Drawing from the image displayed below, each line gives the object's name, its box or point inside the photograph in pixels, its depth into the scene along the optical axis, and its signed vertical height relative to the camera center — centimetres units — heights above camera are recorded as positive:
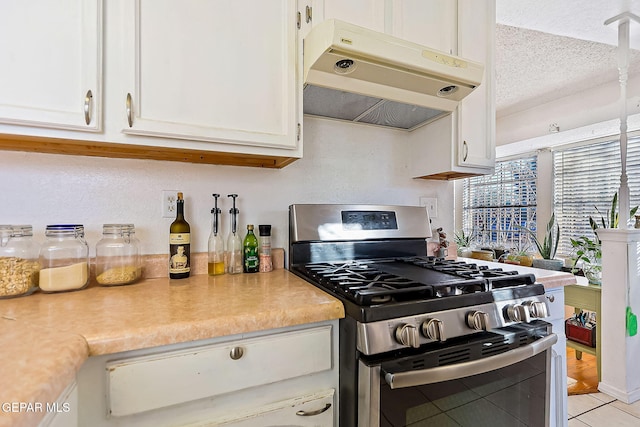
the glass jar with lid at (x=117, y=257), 108 -16
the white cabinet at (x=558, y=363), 123 -63
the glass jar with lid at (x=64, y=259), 96 -15
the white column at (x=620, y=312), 195 -67
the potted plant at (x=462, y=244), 303 -38
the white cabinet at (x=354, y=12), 120 +83
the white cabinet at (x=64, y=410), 50 -36
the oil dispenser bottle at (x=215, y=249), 127 -15
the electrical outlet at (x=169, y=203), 127 +5
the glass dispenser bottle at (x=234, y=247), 130 -14
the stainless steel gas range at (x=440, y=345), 81 -40
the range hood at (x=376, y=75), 105 +55
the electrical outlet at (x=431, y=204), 185 +6
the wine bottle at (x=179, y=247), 119 -13
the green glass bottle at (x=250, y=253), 132 -17
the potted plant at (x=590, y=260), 226 -39
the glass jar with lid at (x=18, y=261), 92 -15
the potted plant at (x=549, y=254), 274 -44
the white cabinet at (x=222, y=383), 66 -41
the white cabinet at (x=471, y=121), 150 +48
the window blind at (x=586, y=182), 317 +35
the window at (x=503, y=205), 419 +13
